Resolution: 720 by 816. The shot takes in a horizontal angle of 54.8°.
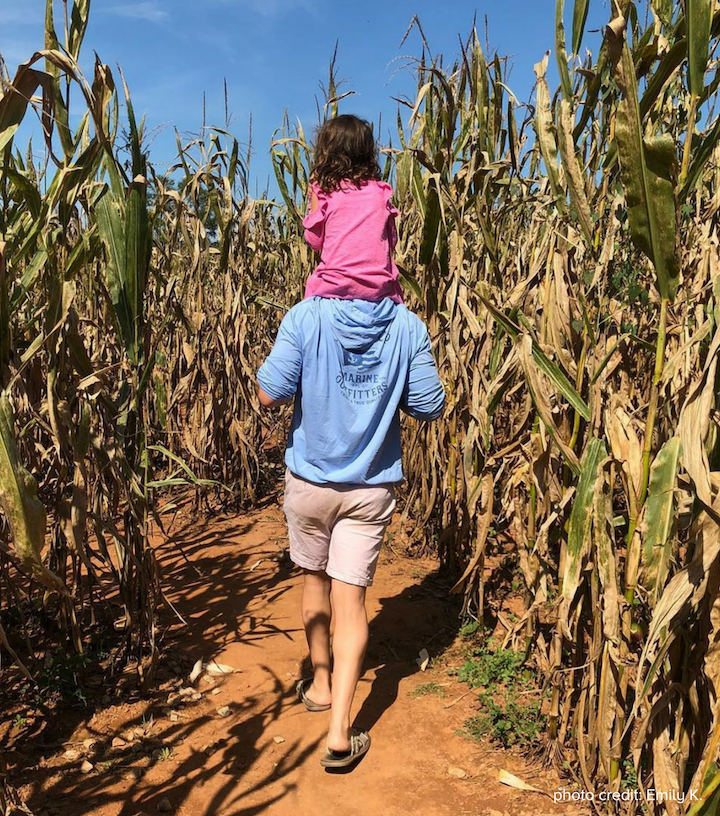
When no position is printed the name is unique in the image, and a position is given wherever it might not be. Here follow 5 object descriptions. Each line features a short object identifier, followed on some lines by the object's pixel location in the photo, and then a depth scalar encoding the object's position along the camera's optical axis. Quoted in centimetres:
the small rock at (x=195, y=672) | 249
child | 207
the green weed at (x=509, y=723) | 219
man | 208
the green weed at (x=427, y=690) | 253
